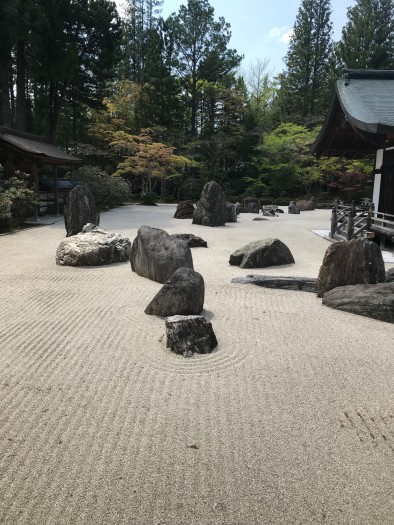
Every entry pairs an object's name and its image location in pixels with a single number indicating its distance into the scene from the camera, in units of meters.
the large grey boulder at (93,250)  7.47
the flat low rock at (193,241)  9.54
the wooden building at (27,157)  13.88
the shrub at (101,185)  19.36
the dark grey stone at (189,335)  3.68
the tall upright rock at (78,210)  9.69
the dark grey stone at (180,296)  4.51
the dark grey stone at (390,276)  5.71
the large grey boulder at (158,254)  6.14
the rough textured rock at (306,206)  23.12
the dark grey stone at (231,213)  15.38
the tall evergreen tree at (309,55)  32.97
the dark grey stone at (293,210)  21.03
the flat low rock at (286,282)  5.90
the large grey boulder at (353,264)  5.34
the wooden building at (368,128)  8.58
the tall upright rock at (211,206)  13.80
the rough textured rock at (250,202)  21.16
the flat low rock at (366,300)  4.59
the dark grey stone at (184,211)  16.39
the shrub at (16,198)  11.38
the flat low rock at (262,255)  7.51
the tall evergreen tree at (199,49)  29.33
